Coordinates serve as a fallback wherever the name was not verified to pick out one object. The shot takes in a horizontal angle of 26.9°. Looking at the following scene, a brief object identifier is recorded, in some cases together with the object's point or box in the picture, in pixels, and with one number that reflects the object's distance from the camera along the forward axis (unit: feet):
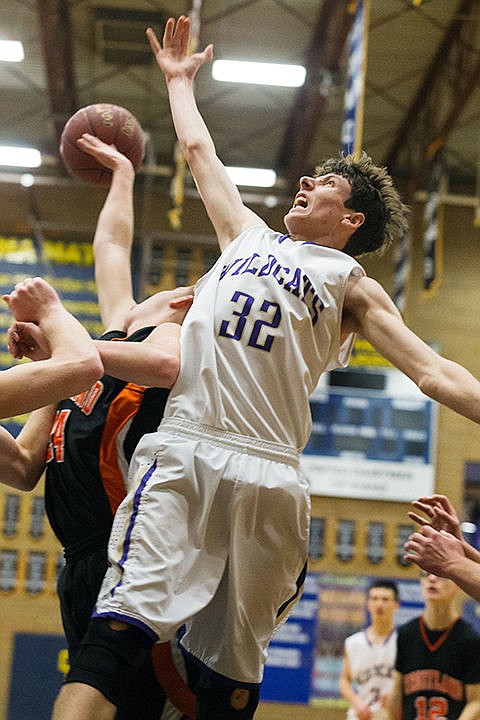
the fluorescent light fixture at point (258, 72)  35.37
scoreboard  38.09
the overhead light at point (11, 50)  34.81
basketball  14.11
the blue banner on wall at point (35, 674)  36.45
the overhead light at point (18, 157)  40.40
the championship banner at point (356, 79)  26.73
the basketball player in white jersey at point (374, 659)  28.32
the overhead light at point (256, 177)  41.50
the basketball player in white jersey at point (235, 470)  9.27
